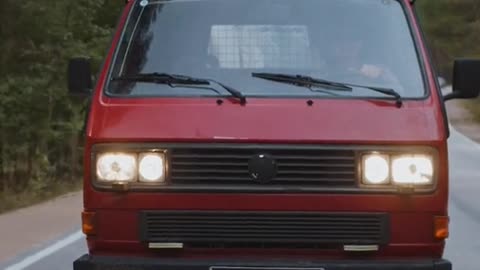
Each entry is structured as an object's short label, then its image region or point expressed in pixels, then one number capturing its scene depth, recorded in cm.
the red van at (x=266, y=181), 599
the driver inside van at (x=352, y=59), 655
